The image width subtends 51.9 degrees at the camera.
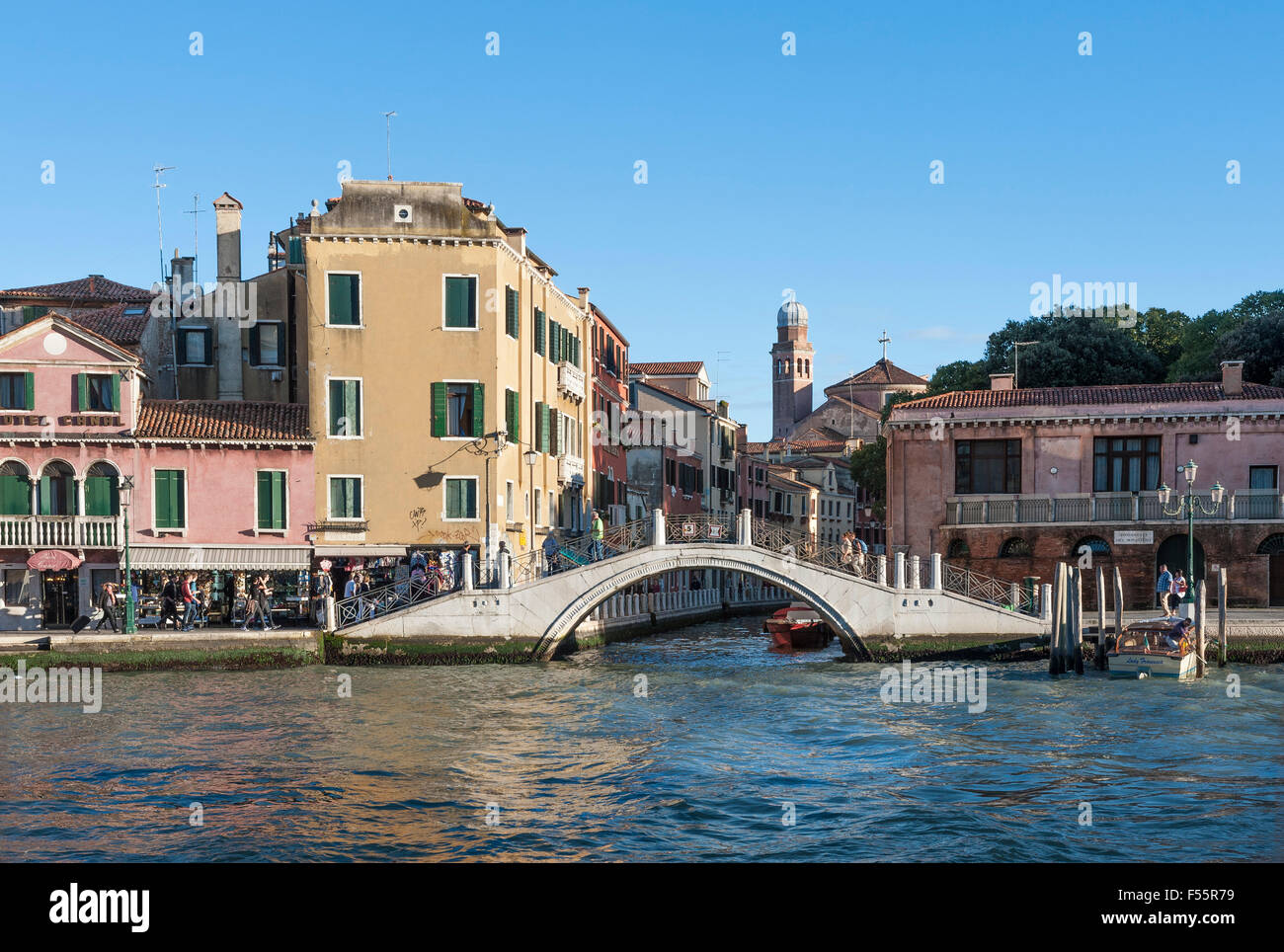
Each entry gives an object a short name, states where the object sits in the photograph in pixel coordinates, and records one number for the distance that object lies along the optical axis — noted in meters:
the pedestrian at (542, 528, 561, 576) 28.72
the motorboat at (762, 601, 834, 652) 35.91
